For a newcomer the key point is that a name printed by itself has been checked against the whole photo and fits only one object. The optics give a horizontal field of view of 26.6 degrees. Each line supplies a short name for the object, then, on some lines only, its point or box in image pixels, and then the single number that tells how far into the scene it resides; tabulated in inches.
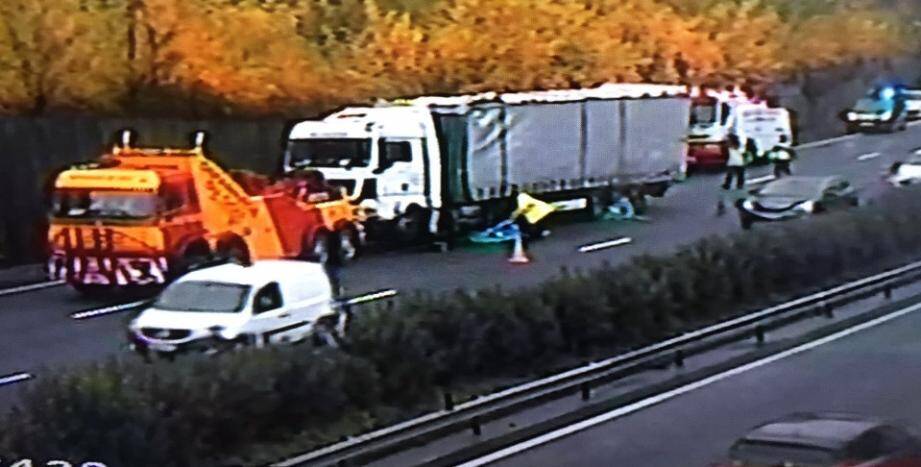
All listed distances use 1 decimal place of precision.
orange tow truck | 1155.9
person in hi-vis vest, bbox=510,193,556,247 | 1515.7
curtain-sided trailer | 1448.1
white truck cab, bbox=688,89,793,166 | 2069.4
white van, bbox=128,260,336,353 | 850.8
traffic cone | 1373.6
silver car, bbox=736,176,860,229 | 1462.8
